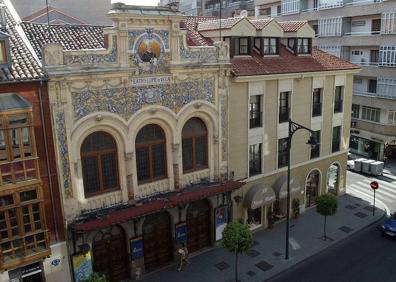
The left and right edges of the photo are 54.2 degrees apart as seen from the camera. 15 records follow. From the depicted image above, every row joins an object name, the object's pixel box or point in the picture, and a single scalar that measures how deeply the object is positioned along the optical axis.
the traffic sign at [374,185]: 29.89
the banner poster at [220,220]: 25.69
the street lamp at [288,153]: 22.06
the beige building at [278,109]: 25.92
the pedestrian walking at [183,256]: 23.33
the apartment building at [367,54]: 42.28
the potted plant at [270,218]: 28.58
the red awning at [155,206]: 19.17
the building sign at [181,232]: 23.98
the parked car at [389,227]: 27.09
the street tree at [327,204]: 26.72
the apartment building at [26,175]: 16.91
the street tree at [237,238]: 21.23
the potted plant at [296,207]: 30.11
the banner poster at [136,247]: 22.25
